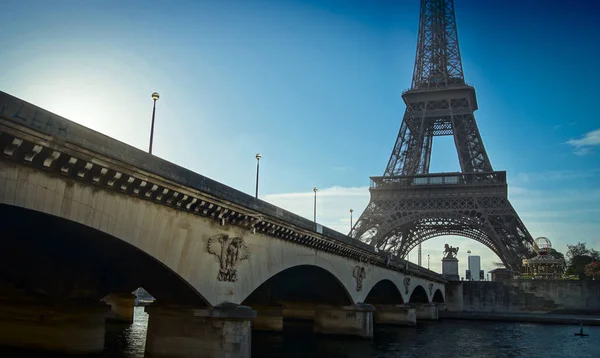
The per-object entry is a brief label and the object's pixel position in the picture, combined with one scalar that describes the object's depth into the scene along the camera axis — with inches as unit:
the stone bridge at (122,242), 540.7
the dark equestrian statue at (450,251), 3836.9
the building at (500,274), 4183.1
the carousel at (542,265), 3063.5
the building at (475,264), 7411.4
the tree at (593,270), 3676.2
